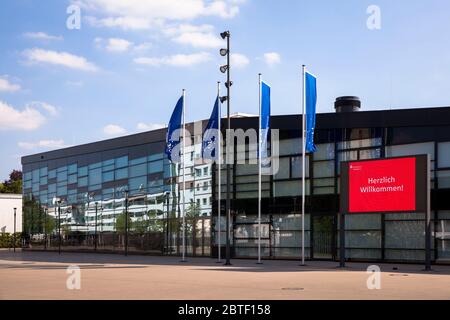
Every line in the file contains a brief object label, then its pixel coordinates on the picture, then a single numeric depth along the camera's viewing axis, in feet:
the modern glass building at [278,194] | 116.16
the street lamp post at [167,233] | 158.71
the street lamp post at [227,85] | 110.52
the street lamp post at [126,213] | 174.07
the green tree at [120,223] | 177.13
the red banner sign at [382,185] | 94.68
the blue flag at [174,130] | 125.18
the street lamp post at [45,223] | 220.37
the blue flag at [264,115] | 114.62
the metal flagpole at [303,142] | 111.14
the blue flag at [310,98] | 111.14
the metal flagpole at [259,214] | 118.73
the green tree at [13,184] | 362.53
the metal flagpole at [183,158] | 151.01
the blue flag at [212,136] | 120.01
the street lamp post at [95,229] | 191.11
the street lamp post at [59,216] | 208.28
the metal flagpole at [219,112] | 119.45
